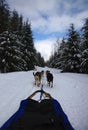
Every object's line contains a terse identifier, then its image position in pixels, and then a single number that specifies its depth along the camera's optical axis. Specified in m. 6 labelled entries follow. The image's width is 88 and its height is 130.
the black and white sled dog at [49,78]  5.53
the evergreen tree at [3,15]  13.26
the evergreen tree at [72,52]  13.31
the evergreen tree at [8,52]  11.94
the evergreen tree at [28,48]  16.39
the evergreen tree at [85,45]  11.40
